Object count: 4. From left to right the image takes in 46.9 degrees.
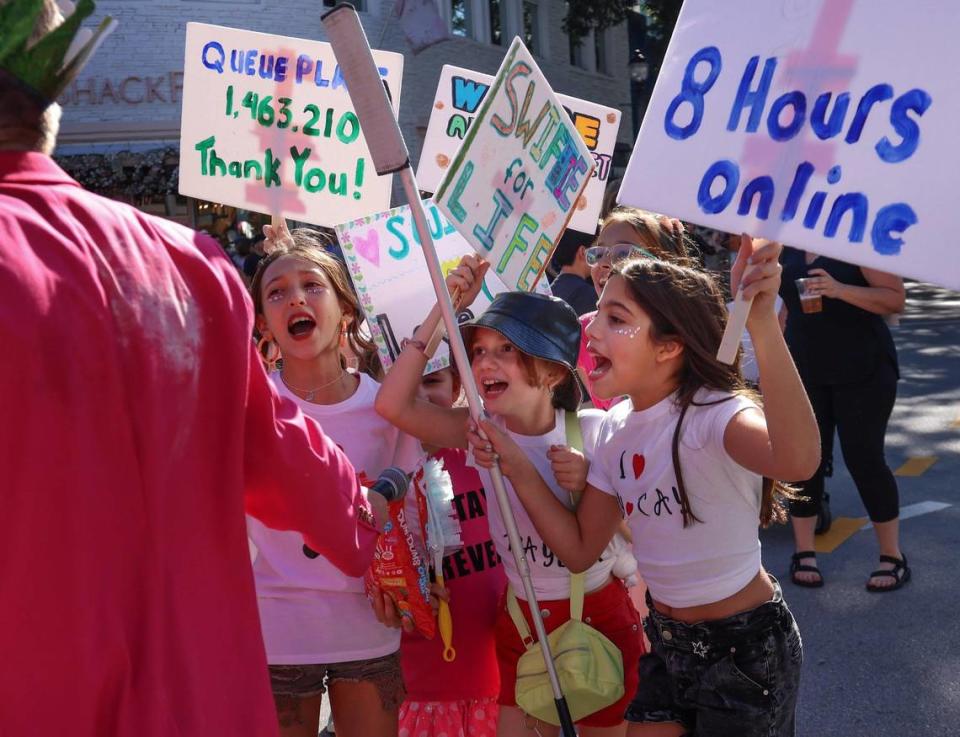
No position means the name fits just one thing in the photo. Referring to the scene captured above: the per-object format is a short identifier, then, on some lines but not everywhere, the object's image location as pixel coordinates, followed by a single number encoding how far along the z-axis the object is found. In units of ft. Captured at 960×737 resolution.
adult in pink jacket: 4.56
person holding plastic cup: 16.79
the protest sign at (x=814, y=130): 7.49
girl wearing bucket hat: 9.86
